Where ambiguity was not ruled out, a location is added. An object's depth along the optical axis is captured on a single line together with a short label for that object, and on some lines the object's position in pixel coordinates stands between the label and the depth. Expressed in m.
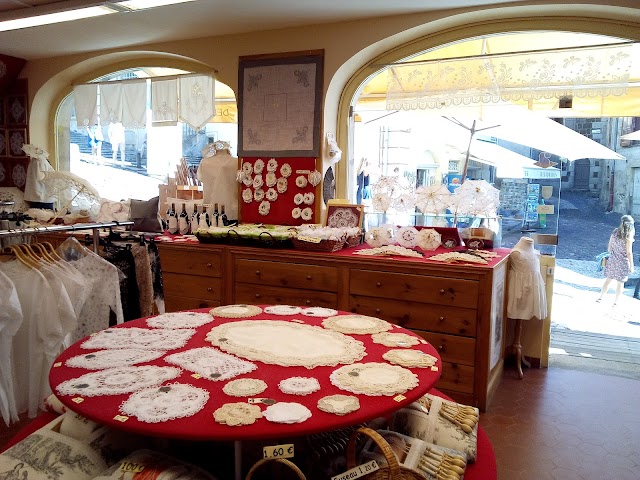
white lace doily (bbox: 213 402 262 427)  1.47
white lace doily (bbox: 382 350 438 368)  1.93
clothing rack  2.58
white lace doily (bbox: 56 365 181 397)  1.65
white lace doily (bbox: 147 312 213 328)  2.38
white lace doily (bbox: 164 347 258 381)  1.82
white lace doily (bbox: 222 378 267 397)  1.66
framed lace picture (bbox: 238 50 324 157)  4.57
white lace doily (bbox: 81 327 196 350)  2.09
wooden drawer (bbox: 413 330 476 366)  3.39
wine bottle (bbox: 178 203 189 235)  4.91
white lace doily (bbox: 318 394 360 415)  1.55
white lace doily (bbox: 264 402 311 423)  1.49
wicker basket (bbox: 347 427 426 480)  1.49
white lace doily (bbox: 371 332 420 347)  2.16
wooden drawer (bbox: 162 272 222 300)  4.29
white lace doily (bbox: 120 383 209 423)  1.50
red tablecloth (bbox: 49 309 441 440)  1.44
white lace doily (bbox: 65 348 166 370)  1.87
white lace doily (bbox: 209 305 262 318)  2.57
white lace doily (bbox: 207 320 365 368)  1.97
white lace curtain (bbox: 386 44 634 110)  3.83
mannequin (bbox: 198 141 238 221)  4.99
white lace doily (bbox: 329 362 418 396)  1.70
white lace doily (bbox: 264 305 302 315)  2.64
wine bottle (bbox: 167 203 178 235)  4.96
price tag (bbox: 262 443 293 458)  1.48
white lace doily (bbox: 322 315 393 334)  2.34
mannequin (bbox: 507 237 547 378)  3.88
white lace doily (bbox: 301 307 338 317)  2.60
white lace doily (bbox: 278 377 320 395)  1.68
